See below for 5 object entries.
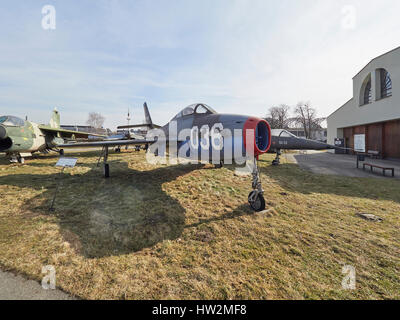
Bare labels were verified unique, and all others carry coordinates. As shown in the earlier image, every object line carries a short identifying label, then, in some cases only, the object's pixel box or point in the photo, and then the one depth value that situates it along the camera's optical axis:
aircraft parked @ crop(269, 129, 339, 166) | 11.11
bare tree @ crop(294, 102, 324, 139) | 54.39
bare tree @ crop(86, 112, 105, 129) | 92.50
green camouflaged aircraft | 9.23
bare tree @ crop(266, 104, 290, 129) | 56.57
